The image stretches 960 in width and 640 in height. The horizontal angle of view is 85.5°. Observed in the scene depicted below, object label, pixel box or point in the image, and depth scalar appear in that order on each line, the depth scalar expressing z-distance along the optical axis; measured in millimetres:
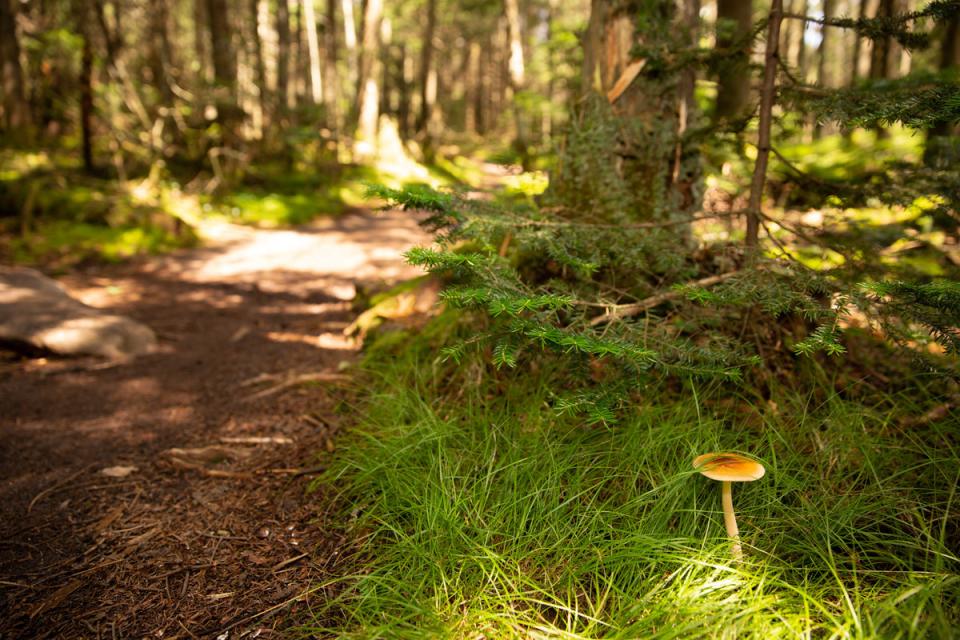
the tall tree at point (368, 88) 14820
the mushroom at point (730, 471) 1750
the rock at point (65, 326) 4500
